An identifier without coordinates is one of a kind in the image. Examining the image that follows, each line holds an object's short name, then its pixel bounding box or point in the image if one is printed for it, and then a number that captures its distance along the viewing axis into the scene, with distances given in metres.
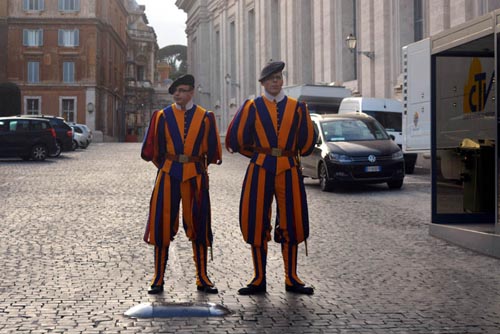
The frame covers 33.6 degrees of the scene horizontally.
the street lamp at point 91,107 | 66.06
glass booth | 9.67
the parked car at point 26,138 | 29.53
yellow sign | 9.65
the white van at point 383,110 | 25.98
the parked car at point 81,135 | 43.47
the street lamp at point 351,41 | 31.53
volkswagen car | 16.86
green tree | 127.81
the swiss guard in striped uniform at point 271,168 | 6.42
